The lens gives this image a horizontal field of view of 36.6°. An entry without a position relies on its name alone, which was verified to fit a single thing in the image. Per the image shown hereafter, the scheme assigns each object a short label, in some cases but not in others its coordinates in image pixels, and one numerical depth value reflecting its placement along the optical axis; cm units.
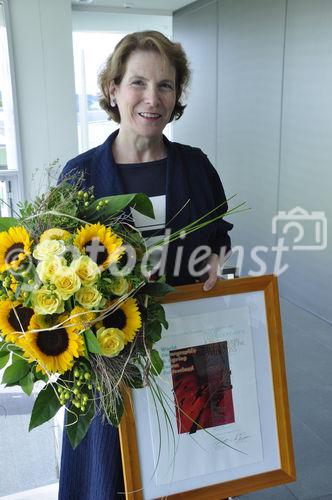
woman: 129
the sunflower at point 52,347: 89
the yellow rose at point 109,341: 90
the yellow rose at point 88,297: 87
